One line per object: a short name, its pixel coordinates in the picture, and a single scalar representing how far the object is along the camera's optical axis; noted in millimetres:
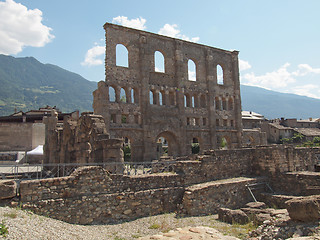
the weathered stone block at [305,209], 7852
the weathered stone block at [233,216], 11148
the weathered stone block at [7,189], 8844
